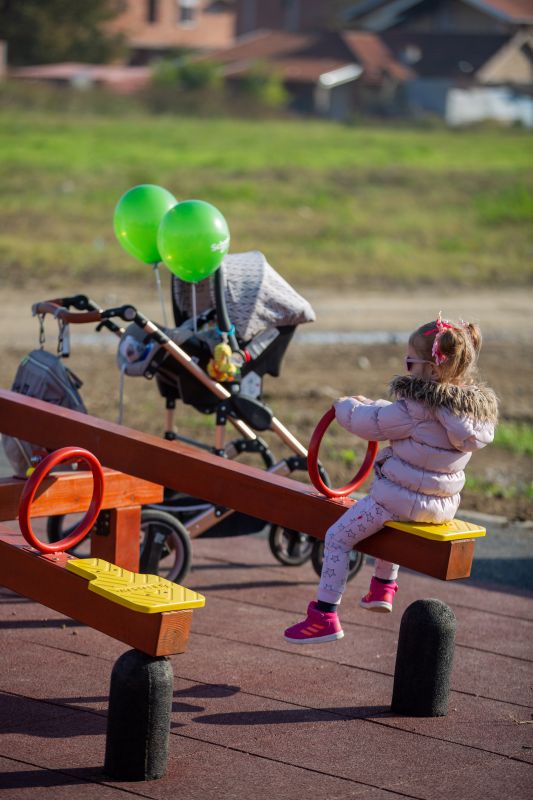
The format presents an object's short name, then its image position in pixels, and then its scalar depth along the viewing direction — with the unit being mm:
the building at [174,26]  76062
